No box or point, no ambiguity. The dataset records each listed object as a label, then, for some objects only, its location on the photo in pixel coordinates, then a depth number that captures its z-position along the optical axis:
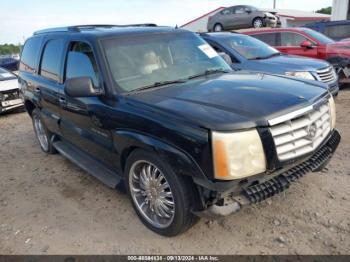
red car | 8.69
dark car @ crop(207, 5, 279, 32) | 19.00
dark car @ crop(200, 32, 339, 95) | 6.55
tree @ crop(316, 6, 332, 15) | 58.73
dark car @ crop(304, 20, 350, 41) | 13.04
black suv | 2.58
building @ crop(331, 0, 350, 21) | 20.67
